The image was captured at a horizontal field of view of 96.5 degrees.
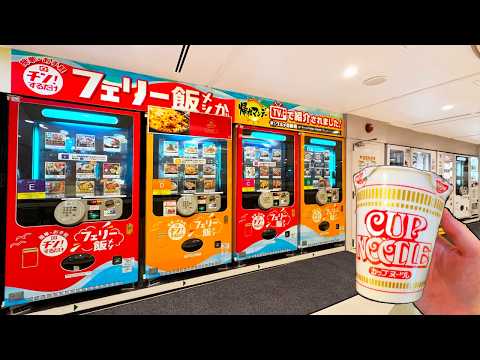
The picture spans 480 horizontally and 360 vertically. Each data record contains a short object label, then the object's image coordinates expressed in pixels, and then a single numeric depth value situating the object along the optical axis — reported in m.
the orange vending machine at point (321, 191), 3.45
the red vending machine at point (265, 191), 2.93
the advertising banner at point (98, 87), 1.91
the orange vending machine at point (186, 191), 2.40
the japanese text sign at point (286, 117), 2.99
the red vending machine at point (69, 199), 1.86
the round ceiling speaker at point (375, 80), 2.48
